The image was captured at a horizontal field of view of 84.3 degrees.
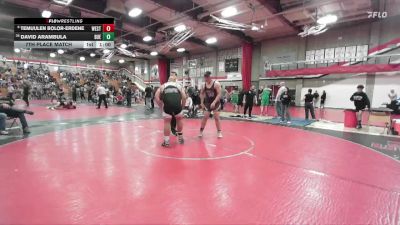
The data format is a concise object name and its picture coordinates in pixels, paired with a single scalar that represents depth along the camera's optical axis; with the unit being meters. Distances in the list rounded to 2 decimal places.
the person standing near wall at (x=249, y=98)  10.29
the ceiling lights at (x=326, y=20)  11.96
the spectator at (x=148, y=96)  14.72
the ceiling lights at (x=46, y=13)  11.67
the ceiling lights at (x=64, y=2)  9.65
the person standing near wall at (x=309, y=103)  9.73
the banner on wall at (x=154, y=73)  31.81
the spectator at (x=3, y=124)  5.71
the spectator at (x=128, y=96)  16.98
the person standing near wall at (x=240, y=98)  13.45
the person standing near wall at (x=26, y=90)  13.72
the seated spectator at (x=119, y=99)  18.45
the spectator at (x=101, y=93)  13.98
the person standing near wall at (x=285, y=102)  9.10
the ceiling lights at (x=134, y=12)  12.01
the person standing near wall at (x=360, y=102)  7.87
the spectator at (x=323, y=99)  15.91
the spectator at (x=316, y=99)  17.13
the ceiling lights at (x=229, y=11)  12.04
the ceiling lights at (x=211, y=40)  19.35
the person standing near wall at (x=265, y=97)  11.44
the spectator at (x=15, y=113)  5.72
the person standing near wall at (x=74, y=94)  19.36
